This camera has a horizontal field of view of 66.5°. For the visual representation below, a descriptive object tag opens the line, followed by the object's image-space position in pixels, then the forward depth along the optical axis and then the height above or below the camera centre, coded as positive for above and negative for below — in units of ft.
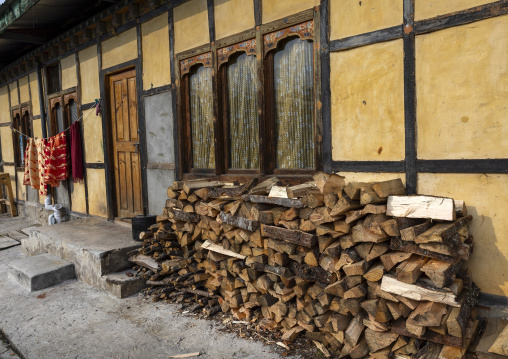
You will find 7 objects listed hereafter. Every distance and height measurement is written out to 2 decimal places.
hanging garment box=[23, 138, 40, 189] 32.37 -0.42
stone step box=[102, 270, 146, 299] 16.20 -5.39
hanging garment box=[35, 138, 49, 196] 29.01 +0.15
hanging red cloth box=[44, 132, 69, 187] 27.89 -0.02
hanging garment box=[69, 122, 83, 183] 26.99 +0.56
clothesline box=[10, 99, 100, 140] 24.62 +3.29
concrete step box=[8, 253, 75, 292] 17.72 -5.23
